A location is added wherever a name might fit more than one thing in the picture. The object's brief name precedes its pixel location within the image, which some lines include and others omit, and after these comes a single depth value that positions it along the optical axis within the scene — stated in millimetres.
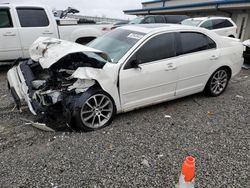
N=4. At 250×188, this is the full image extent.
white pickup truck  6438
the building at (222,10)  14900
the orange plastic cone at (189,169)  1819
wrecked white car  3471
